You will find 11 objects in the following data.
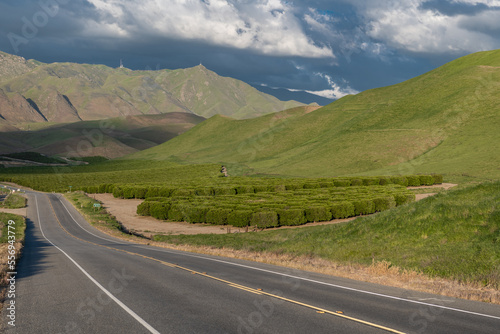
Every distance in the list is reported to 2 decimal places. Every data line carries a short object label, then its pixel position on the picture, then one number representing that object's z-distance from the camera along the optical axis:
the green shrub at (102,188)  116.69
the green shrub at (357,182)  89.88
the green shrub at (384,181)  89.74
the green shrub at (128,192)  96.69
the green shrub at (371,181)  90.25
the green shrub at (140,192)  94.88
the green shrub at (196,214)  55.81
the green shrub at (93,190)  119.19
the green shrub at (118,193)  102.89
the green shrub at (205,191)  82.54
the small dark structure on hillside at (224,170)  157.32
